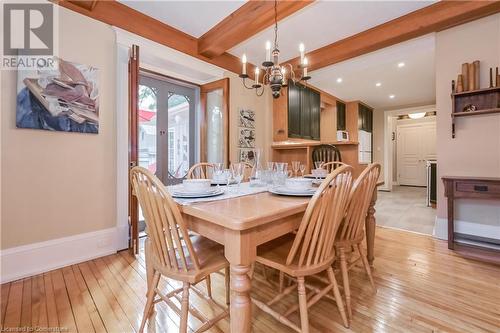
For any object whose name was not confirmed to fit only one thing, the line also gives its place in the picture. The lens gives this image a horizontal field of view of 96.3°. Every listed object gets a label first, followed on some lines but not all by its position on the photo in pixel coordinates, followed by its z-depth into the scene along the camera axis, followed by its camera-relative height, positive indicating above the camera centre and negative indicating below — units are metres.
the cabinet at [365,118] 6.01 +1.37
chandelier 1.78 +0.75
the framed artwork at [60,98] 1.85 +0.60
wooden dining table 0.88 -0.28
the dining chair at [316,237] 1.02 -0.34
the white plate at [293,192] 1.28 -0.15
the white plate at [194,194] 1.26 -0.16
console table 2.11 -0.26
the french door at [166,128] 3.28 +0.59
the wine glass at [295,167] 1.91 -0.01
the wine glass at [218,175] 1.75 -0.07
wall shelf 2.33 +0.71
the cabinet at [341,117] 5.83 +1.31
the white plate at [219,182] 1.75 -0.13
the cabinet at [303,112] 4.09 +1.07
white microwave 5.65 +0.79
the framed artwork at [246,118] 3.71 +0.81
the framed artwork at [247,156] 3.73 +0.18
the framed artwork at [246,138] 3.71 +0.48
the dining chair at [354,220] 1.42 -0.35
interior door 7.05 +0.51
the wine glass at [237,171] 1.52 -0.03
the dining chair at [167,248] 1.01 -0.39
